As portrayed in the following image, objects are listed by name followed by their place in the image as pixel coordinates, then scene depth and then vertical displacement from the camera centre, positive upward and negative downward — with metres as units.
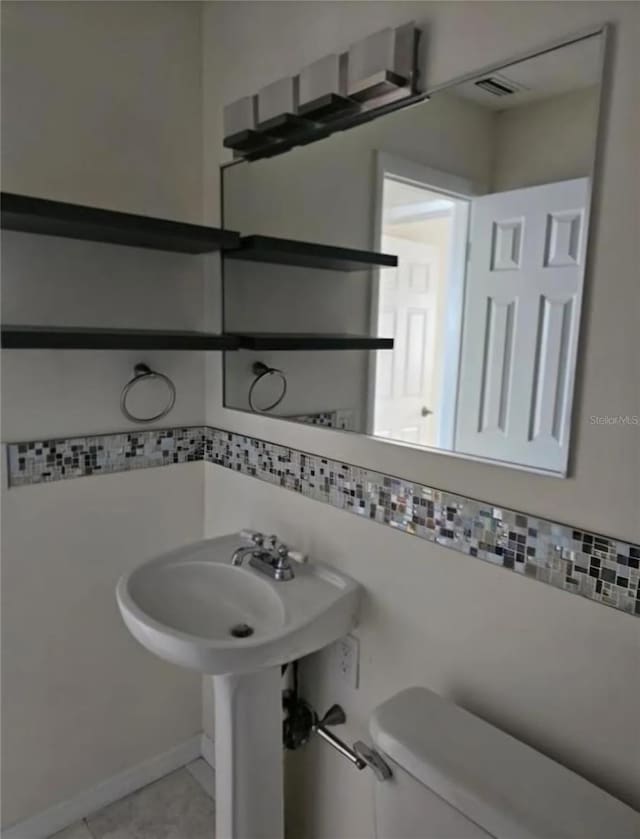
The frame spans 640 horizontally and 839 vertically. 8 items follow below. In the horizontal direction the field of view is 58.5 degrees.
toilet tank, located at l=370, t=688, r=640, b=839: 0.84 -0.70
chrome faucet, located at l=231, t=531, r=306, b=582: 1.44 -0.58
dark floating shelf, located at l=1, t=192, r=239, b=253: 1.26 +0.24
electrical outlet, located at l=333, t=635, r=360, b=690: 1.42 -0.82
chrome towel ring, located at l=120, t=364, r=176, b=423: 1.70 -0.16
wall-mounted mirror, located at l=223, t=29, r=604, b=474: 1.00 +0.15
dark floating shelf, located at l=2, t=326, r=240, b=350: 1.29 -0.04
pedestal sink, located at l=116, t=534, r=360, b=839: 1.17 -0.69
